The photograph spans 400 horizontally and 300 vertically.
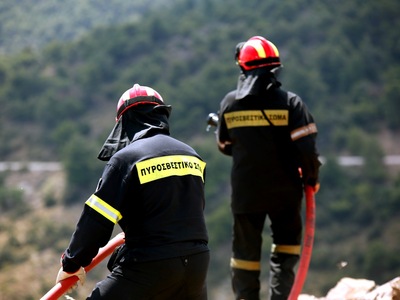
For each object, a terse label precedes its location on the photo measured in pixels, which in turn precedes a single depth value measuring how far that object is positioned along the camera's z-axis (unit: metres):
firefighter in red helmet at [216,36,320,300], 11.52
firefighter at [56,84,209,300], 8.15
